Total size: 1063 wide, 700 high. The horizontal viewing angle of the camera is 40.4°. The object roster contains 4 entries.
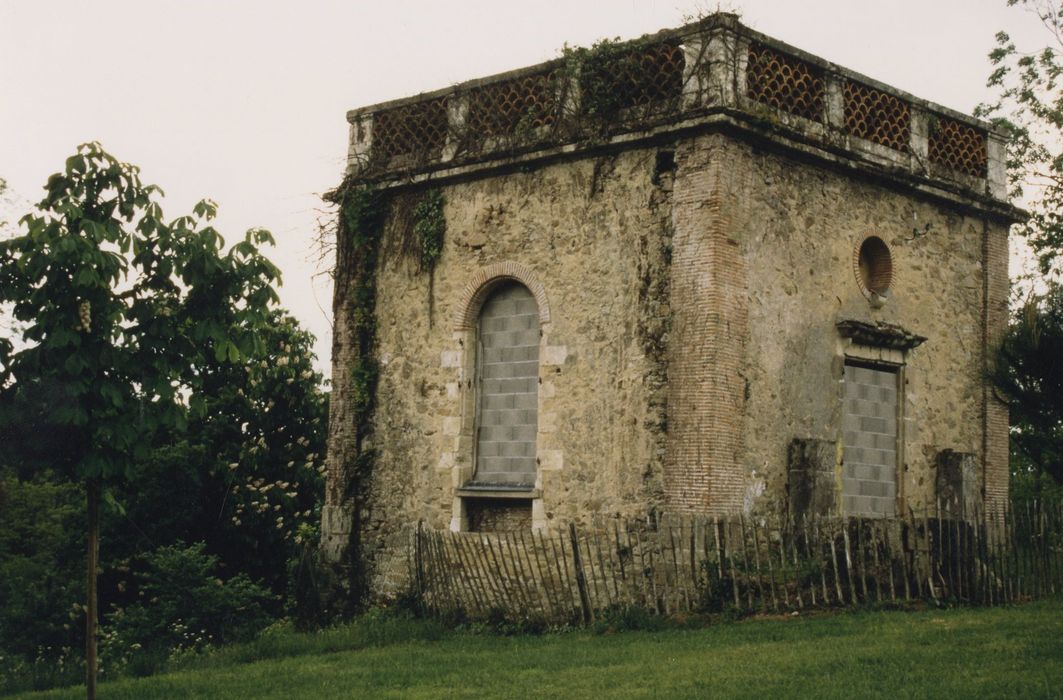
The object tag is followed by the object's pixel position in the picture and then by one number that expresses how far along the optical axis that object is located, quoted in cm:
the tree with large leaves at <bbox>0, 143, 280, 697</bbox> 1119
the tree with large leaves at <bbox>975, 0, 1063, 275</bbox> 2709
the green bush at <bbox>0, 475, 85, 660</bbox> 2191
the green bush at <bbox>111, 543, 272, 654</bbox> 2047
